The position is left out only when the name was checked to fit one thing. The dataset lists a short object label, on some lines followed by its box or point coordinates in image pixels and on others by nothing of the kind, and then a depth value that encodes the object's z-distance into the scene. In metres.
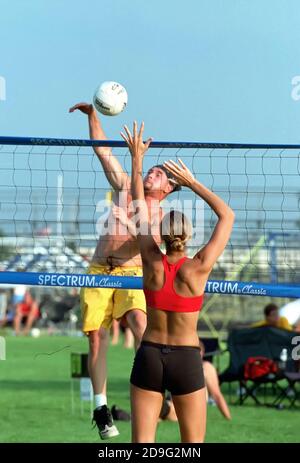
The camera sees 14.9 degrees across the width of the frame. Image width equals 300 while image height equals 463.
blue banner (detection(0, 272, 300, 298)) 10.56
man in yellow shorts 11.03
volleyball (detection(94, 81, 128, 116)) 10.49
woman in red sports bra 8.45
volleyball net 10.45
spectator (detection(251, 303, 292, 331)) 20.39
